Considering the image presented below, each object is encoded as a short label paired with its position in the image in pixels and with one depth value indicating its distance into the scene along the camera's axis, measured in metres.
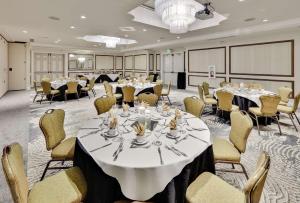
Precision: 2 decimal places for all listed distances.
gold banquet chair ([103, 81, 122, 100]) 6.64
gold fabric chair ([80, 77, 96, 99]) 9.51
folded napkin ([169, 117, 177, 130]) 2.13
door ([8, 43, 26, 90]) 12.19
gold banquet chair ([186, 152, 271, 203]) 1.22
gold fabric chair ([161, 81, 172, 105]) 7.98
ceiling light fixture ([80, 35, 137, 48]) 10.64
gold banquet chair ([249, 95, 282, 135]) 4.38
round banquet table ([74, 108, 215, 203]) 1.58
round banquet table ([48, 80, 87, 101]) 8.76
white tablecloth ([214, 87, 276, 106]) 5.15
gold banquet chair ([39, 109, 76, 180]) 2.41
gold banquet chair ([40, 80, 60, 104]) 7.87
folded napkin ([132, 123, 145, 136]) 1.95
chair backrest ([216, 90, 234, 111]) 4.96
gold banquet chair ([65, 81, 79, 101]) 8.36
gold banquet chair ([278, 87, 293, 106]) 5.82
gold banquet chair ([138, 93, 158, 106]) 4.30
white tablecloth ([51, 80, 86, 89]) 8.74
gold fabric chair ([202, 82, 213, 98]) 7.02
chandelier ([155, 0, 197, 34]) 4.30
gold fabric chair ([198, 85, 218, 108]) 6.07
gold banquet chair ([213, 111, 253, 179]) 2.33
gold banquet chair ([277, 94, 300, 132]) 4.62
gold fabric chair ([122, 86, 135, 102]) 6.37
